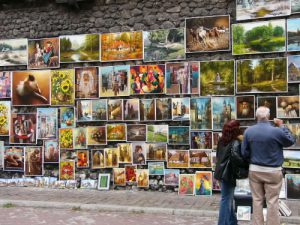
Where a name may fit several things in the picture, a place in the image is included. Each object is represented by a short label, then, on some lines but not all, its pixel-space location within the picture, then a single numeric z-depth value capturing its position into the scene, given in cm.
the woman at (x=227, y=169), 609
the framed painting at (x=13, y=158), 1073
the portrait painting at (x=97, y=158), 1014
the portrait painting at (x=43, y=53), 1059
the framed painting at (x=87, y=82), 1023
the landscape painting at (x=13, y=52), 1086
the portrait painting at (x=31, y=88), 1062
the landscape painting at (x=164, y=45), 961
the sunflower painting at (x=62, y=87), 1041
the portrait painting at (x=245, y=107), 902
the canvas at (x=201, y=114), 935
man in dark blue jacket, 574
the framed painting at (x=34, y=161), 1059
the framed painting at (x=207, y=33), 926
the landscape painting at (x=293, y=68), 867
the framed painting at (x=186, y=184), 937
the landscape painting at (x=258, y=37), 881
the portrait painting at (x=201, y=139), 935
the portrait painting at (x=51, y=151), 1050
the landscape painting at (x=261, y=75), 879
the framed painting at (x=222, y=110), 916
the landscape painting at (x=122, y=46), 995
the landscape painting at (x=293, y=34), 868
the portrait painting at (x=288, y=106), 868
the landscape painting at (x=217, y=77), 919
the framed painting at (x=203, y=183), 925
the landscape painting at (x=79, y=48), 1027
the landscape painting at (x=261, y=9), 880
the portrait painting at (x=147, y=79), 972
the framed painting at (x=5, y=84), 1092
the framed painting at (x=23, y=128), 1070
